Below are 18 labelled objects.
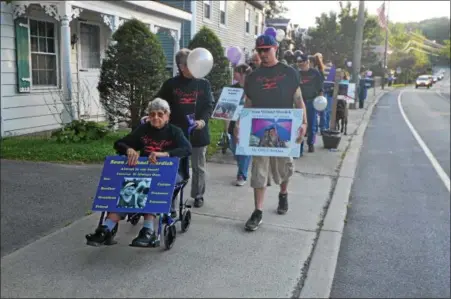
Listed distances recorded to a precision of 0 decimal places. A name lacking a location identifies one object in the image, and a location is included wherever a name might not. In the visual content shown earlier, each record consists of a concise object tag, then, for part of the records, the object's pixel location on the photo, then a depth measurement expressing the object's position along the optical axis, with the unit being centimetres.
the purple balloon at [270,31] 725
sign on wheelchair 381
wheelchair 392
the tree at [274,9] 3730
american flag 2620
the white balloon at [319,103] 862
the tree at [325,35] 3800
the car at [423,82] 6009
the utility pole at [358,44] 2017
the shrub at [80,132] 870
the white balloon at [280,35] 1070
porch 968
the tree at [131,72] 884
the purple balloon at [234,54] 895
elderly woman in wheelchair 382
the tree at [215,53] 1252
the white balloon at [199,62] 450
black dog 1200
